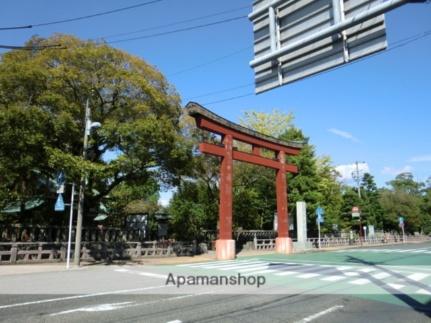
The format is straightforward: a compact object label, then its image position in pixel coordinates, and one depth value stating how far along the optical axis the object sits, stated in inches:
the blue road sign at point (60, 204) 706.8
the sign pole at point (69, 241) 673.0
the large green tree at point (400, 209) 2694.4
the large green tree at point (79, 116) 737.6
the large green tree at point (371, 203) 2341.9
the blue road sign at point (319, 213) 1390.3
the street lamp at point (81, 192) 706.2
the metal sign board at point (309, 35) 254.2
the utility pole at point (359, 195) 2187.5
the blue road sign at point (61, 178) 715.4
